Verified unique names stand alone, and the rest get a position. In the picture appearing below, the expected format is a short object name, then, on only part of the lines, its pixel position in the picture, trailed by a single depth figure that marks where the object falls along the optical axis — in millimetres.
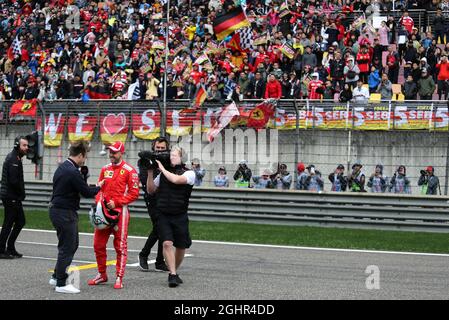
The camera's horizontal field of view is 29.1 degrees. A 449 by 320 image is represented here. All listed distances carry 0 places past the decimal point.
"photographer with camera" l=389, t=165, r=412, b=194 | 18734
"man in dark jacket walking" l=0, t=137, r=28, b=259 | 13922
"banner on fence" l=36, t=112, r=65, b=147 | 22062
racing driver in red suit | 10758
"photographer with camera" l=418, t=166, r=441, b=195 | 18422
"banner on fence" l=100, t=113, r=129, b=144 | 22156
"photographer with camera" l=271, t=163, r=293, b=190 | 19281
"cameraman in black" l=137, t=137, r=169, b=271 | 12281
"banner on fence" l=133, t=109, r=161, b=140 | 21422
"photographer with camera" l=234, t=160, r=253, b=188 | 20312
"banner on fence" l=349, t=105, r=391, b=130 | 20469
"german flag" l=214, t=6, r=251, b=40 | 23641
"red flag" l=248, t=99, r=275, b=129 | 19734
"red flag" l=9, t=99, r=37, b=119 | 22547
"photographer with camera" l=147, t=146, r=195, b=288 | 10734
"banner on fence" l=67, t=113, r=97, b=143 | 22188
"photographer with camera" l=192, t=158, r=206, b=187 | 21078
